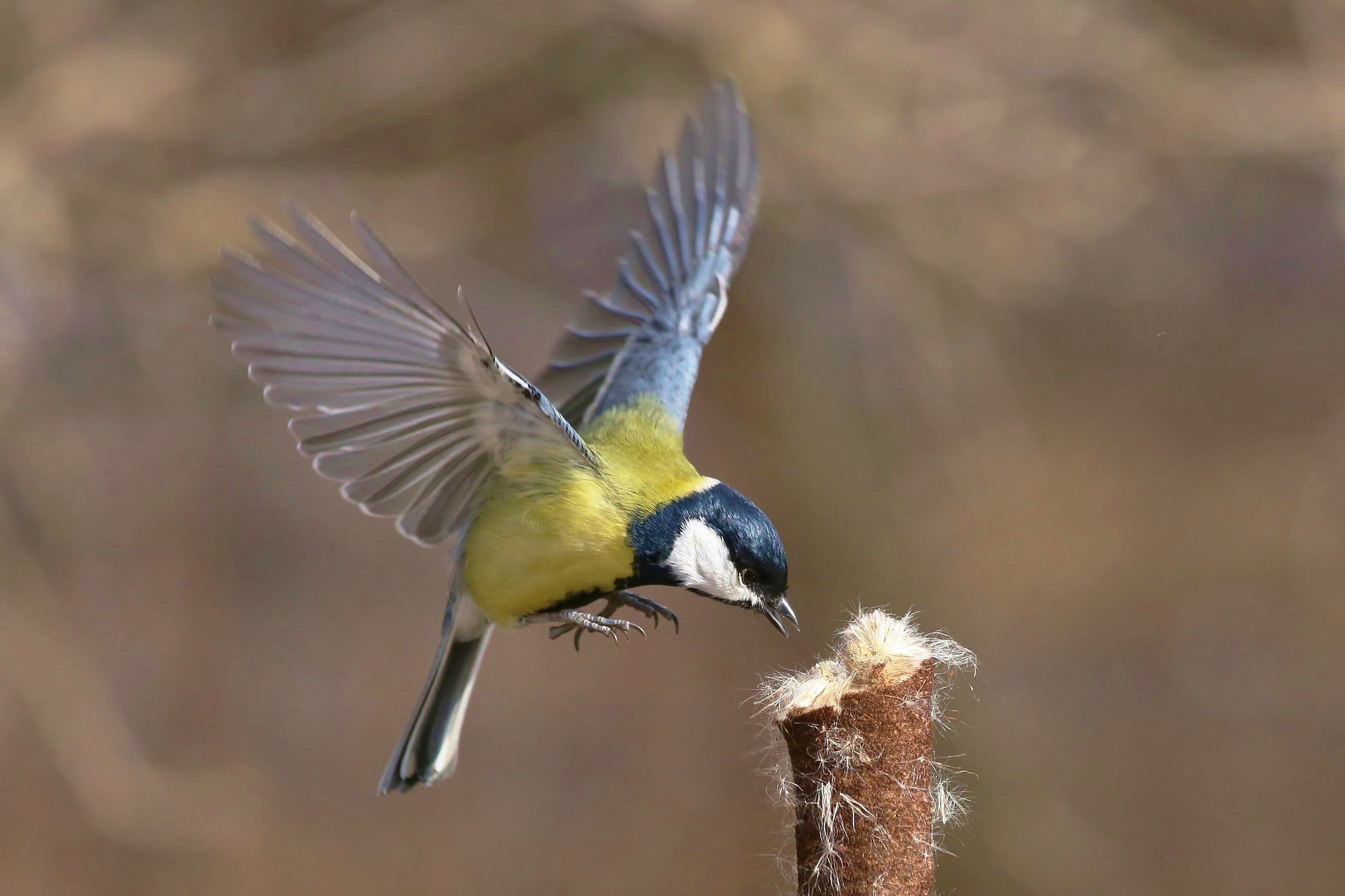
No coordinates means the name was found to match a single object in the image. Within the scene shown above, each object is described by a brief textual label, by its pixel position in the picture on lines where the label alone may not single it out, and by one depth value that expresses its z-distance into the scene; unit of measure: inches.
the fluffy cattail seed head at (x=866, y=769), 199.1
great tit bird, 202.5
